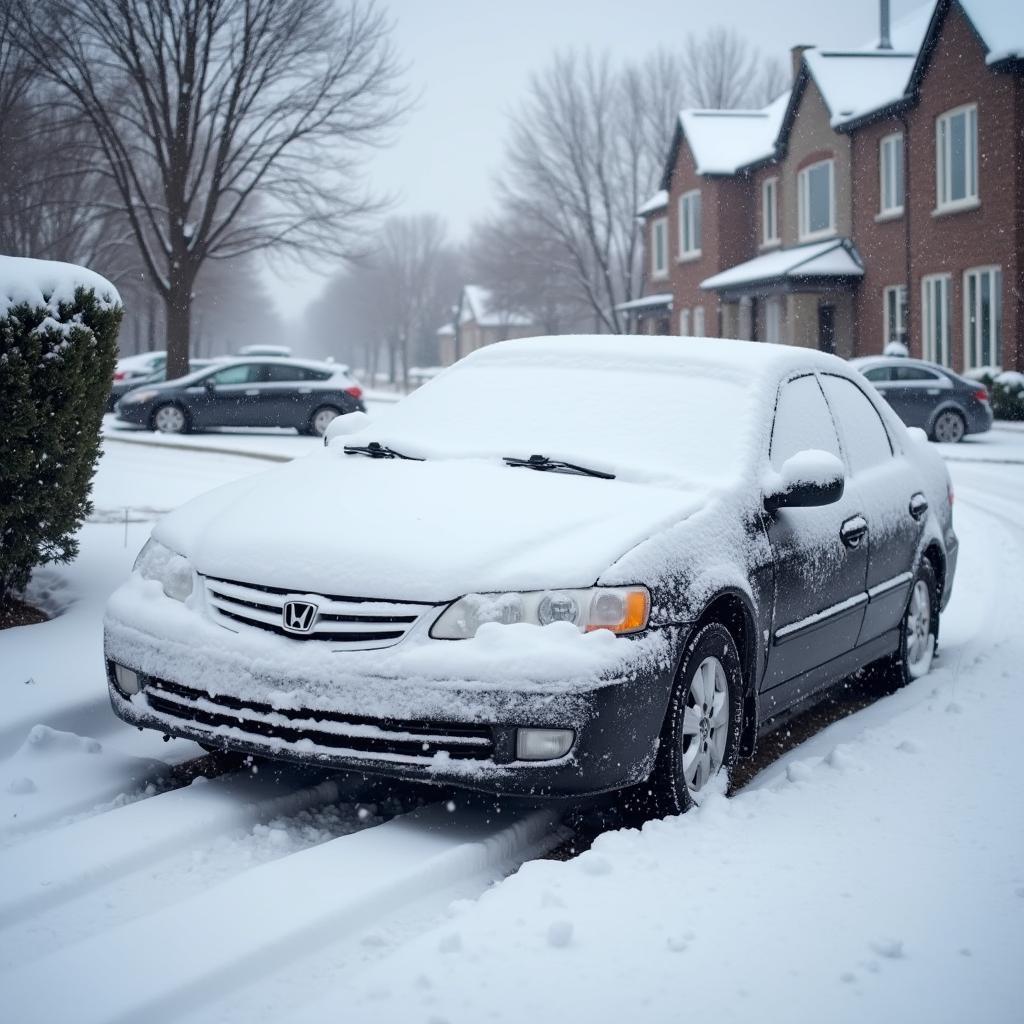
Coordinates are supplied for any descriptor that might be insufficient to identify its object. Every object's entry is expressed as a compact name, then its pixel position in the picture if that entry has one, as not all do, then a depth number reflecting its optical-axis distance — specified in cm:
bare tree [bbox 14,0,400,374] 2498
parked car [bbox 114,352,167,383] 3203
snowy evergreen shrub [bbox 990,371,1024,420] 2525
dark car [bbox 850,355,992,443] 2184
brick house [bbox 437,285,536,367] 8312
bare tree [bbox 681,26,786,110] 6100
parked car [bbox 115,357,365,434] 2273
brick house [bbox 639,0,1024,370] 2630
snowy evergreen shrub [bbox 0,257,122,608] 579
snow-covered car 379
